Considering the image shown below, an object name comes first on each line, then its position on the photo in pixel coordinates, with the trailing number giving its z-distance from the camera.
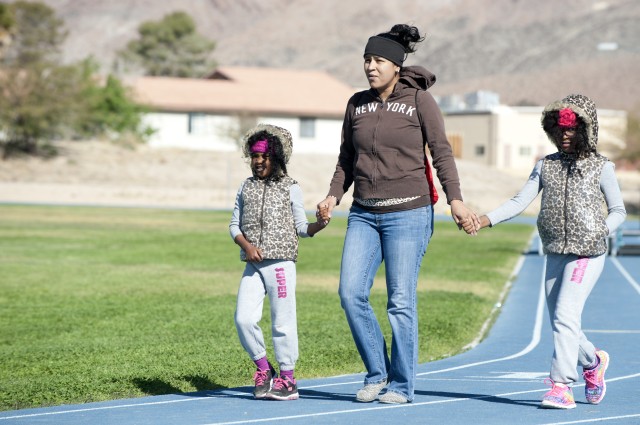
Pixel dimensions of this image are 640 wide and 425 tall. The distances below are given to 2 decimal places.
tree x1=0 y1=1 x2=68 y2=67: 122.00
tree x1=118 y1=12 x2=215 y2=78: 145.25
